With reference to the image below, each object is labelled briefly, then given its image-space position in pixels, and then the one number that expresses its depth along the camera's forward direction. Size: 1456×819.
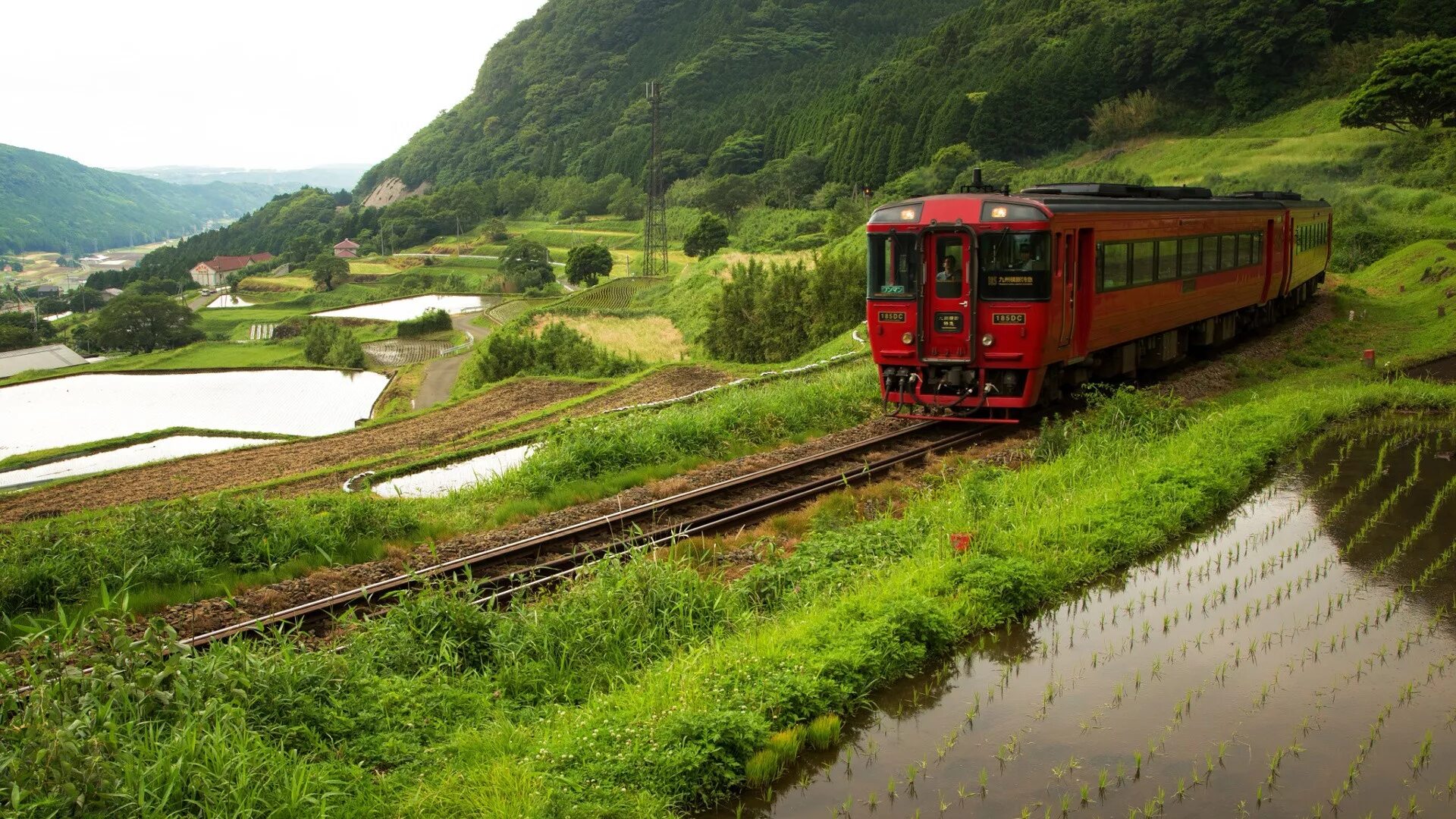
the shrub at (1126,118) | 58.09
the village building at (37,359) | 54.00
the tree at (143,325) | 67.81
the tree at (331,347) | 52.34
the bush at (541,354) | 34.28
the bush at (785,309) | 31.89
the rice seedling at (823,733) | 6.23
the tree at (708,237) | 66.50
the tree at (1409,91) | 42.34
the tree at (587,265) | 71.75
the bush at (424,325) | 62.28
